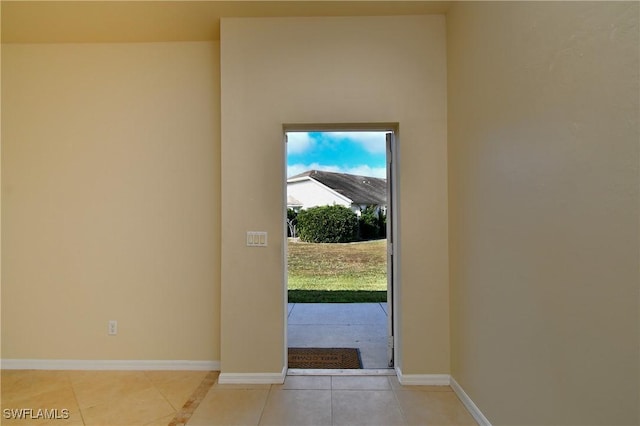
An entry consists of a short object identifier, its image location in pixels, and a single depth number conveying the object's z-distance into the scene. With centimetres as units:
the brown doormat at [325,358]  260
